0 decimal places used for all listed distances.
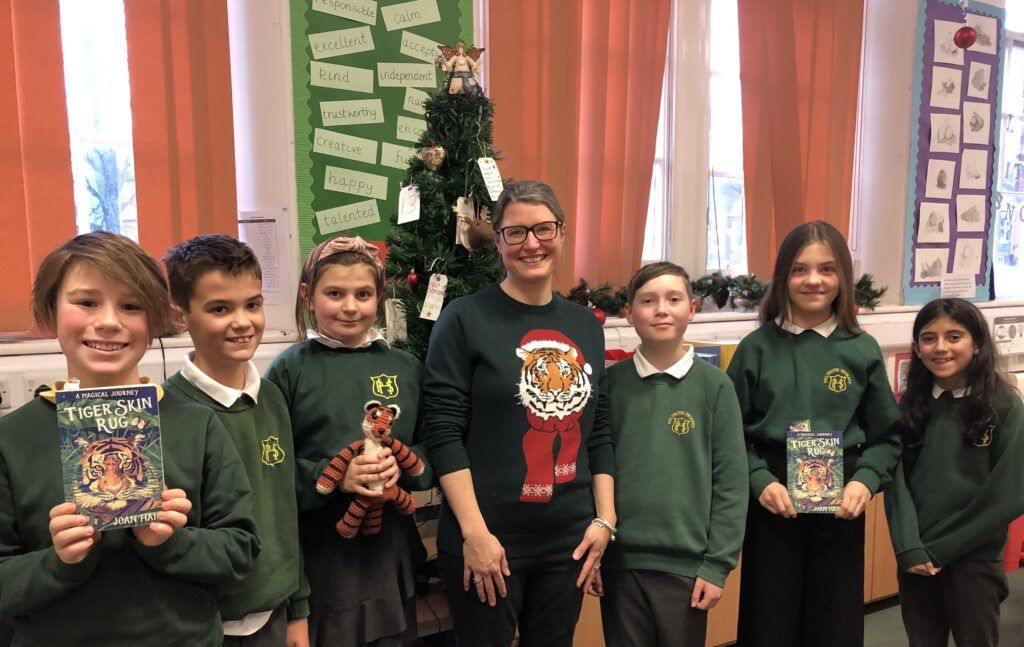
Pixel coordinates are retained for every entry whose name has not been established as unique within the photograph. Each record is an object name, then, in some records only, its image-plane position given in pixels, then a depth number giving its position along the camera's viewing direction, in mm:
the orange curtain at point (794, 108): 3293
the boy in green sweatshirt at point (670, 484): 1550
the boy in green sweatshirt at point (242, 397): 1220
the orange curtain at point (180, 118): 2139
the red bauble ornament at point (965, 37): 3321
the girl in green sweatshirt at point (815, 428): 1723
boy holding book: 931
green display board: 2359
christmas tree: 1879
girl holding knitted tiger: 1337
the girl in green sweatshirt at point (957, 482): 1752
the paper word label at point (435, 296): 1851
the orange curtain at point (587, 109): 2715
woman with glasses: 1419
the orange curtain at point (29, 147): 1933
